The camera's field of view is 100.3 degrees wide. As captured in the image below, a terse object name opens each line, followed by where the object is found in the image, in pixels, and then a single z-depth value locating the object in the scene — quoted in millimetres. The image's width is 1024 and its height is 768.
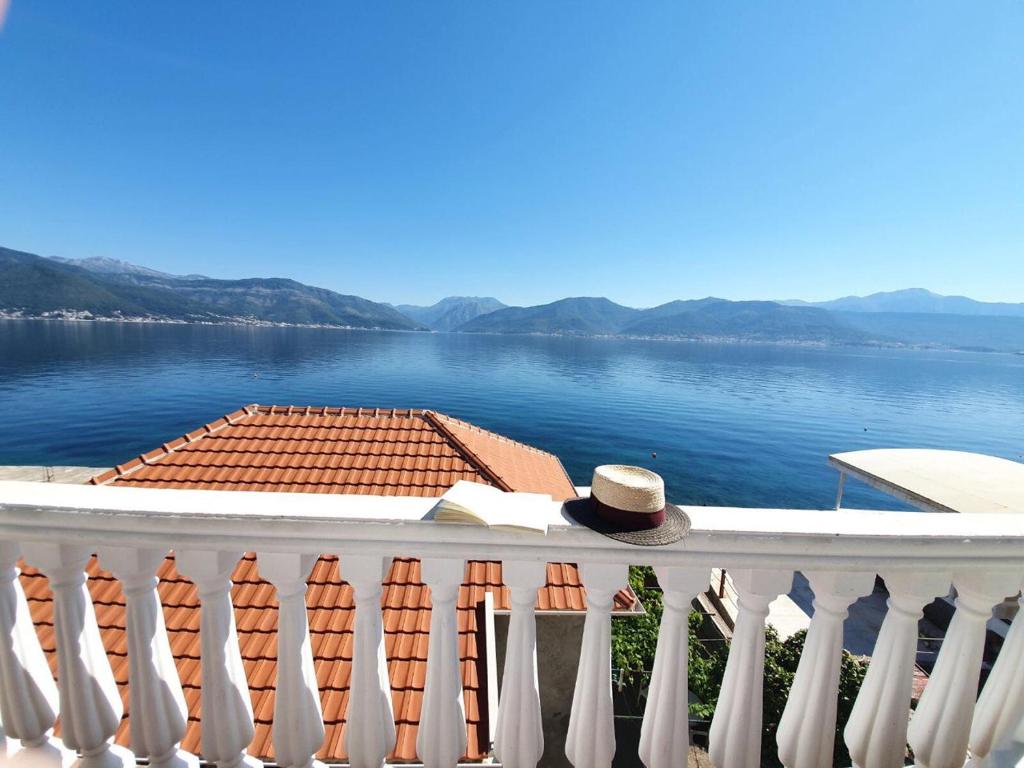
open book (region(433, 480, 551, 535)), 1222
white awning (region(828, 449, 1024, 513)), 5602
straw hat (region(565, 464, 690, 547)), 1242
